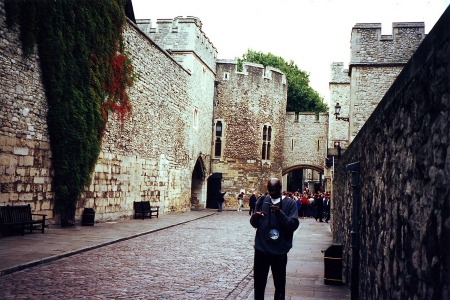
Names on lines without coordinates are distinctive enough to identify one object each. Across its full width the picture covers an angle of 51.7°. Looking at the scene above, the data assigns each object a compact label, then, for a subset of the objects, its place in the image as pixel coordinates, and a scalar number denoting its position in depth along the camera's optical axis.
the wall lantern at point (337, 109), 18.77
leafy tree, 44.44
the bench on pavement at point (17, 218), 10.64
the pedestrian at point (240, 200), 29.49
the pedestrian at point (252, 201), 24.50
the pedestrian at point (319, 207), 22.85
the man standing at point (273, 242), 4.48
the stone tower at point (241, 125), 31.33
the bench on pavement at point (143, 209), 18.53
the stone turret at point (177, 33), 25.17
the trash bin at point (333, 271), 6.99
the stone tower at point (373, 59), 18.72
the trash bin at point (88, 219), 14.49
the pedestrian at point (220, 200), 27.89
